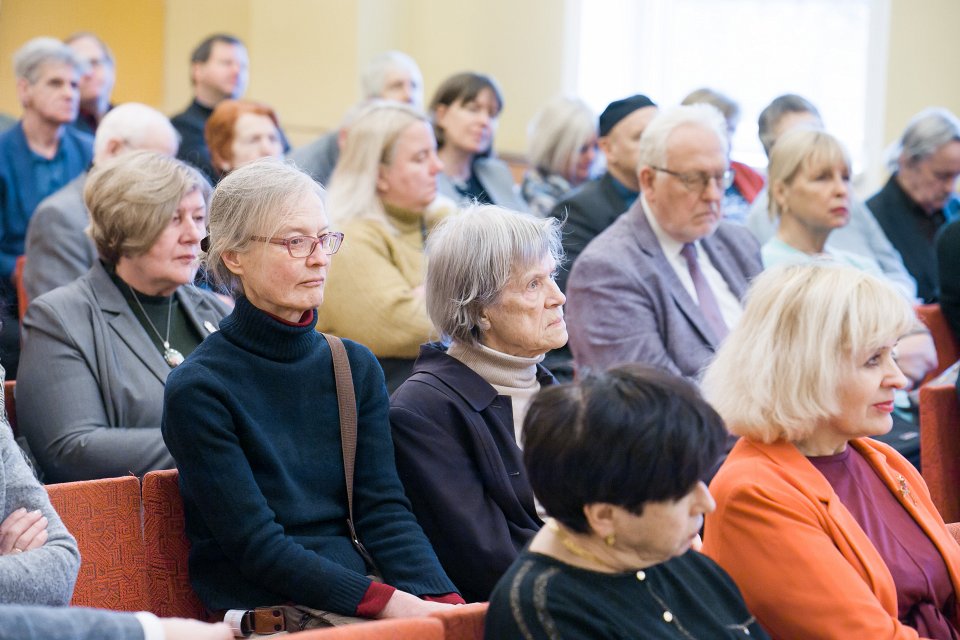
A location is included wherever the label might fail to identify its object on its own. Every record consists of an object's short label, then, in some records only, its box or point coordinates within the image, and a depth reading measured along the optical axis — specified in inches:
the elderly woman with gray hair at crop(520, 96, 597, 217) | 396.3
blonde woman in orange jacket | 140.2
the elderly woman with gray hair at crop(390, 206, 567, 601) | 161.5
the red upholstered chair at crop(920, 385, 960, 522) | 219.7
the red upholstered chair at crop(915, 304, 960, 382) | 286.1
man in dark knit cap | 296.6
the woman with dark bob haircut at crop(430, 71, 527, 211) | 373.3
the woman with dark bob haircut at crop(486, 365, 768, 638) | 117.4
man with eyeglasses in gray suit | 232.5
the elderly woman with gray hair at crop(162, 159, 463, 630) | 146.2
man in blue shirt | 343.0
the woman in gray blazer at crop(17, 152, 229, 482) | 185.4
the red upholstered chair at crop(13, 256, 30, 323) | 272.8
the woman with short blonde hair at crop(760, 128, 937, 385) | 283.9
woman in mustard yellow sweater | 244.9
